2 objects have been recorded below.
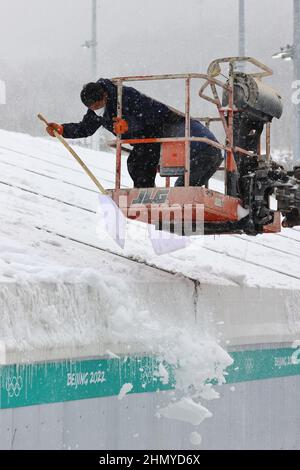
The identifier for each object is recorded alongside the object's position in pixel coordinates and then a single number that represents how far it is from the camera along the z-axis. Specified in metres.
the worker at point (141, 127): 14.20
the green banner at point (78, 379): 10.73
